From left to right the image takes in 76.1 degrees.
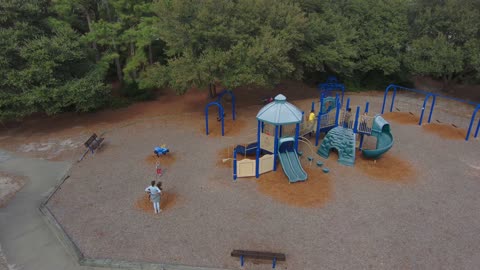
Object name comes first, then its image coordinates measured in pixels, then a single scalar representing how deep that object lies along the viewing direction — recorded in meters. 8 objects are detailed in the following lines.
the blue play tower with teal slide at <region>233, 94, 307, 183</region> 12.30
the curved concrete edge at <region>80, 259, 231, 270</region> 8.36
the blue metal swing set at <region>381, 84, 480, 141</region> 15.92
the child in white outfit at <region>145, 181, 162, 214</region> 10.12
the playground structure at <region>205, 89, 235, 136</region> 15.98
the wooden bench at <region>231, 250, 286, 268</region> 8.23
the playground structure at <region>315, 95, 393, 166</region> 13.45
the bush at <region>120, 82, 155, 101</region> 22.88
